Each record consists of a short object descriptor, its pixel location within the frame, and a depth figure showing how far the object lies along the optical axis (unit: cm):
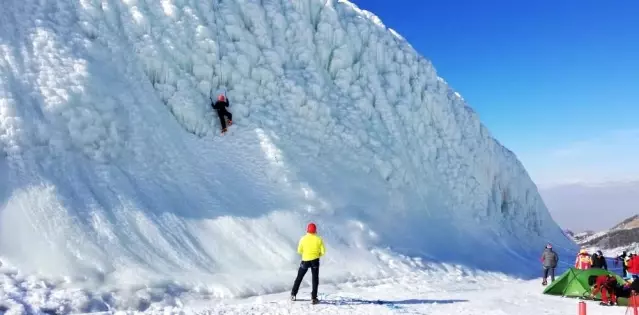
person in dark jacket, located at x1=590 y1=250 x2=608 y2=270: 1585
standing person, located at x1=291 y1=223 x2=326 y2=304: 920
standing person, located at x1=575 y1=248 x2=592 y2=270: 1543
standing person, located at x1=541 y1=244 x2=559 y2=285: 1499
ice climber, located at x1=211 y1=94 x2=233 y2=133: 1479
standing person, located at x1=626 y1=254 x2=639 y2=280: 1354
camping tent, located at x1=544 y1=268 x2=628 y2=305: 1224
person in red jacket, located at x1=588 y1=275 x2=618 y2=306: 1140
